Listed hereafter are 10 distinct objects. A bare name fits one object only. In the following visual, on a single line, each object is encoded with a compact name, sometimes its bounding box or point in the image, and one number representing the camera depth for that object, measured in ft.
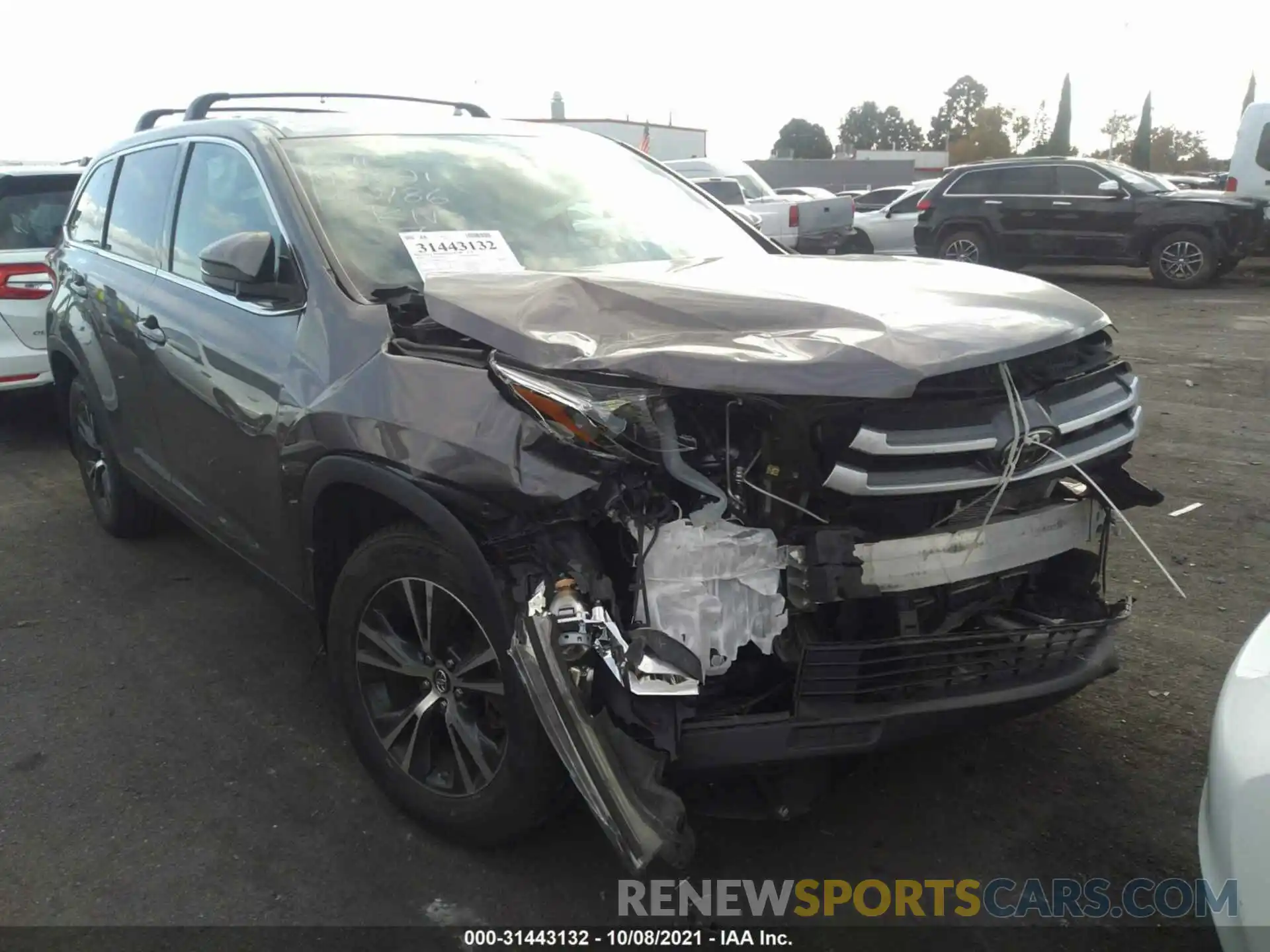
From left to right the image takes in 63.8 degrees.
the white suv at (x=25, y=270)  21.59
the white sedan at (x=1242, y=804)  5.64
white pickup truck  50.72
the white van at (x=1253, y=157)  44.68
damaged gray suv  7.15
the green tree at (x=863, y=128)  305.73
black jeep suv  43.96
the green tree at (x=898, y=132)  297.33
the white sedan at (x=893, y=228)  55.31
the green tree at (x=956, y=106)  281.33
